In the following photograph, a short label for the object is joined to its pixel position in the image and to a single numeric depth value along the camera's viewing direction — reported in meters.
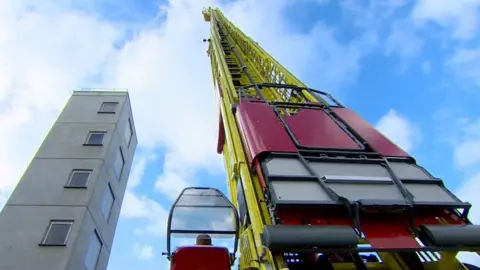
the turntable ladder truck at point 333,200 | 2.87
